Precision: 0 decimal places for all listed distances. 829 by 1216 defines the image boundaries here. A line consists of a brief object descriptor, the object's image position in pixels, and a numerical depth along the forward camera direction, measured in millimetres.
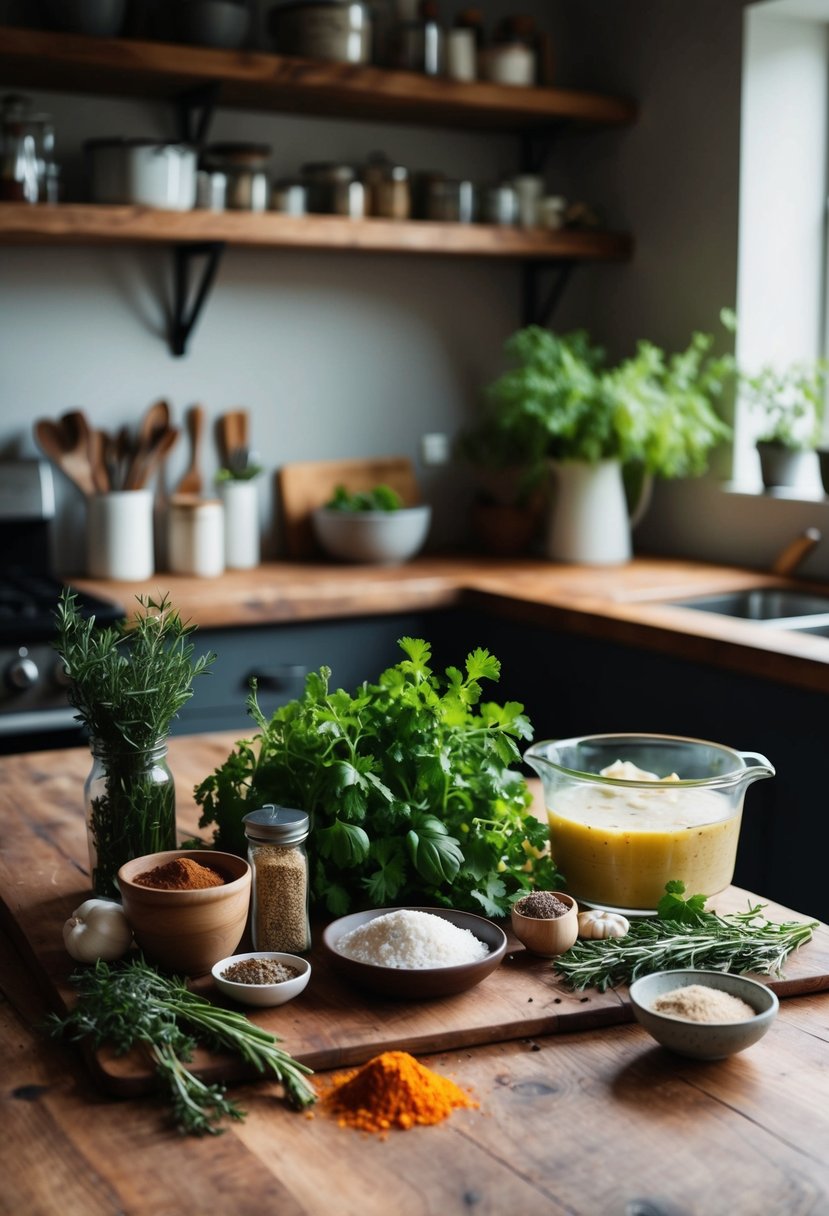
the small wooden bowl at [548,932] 1207
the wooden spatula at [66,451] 3303
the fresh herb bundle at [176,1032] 980
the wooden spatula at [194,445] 3496
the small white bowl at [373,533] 3404
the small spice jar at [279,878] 1185
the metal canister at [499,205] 3566
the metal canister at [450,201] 3469
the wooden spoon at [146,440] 3410
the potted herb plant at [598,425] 3293
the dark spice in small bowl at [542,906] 1215
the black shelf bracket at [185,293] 3320
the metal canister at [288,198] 3299
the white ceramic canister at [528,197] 3666
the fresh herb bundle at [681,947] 1170
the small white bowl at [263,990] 1105
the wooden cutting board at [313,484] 3619
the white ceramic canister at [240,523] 3424
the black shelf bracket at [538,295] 3865
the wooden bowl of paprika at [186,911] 1124
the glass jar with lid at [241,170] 3203
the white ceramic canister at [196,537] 3283
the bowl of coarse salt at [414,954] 1111
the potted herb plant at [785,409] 3268
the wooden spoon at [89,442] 3301
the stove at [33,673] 2662
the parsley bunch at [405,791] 1248
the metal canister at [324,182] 3340
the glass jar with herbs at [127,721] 1243
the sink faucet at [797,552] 3153
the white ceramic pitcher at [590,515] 3455
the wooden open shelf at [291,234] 2949
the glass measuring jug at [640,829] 1275
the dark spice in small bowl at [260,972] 1126
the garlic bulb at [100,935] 1178
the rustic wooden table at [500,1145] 862
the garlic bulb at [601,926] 1245
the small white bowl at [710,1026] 1025
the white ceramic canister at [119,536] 3191
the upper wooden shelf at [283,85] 2943
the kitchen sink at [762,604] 3064
